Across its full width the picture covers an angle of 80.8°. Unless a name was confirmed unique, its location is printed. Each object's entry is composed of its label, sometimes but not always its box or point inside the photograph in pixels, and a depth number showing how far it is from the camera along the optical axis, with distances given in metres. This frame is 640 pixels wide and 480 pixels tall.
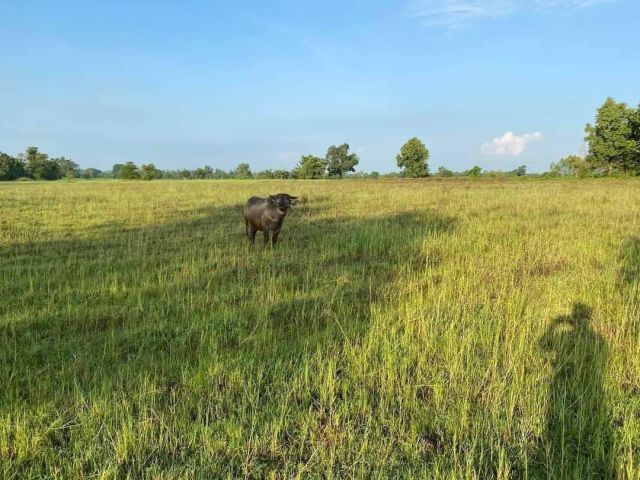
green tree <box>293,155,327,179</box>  104.94
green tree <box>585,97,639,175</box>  49.09
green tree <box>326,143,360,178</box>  119.50
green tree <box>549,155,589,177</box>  54.94
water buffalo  8.59
